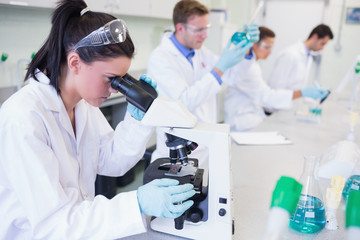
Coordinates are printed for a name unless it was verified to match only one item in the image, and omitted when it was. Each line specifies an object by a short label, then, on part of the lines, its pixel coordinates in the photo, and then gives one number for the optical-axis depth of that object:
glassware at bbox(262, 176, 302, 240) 0.47
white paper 1.91
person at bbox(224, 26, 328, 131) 2.80
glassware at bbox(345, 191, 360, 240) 0.41
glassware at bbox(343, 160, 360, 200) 1.18
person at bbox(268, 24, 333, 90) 3.58
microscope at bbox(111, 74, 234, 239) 0.91
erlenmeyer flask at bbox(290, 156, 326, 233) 0.99
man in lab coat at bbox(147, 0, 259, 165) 2.01
